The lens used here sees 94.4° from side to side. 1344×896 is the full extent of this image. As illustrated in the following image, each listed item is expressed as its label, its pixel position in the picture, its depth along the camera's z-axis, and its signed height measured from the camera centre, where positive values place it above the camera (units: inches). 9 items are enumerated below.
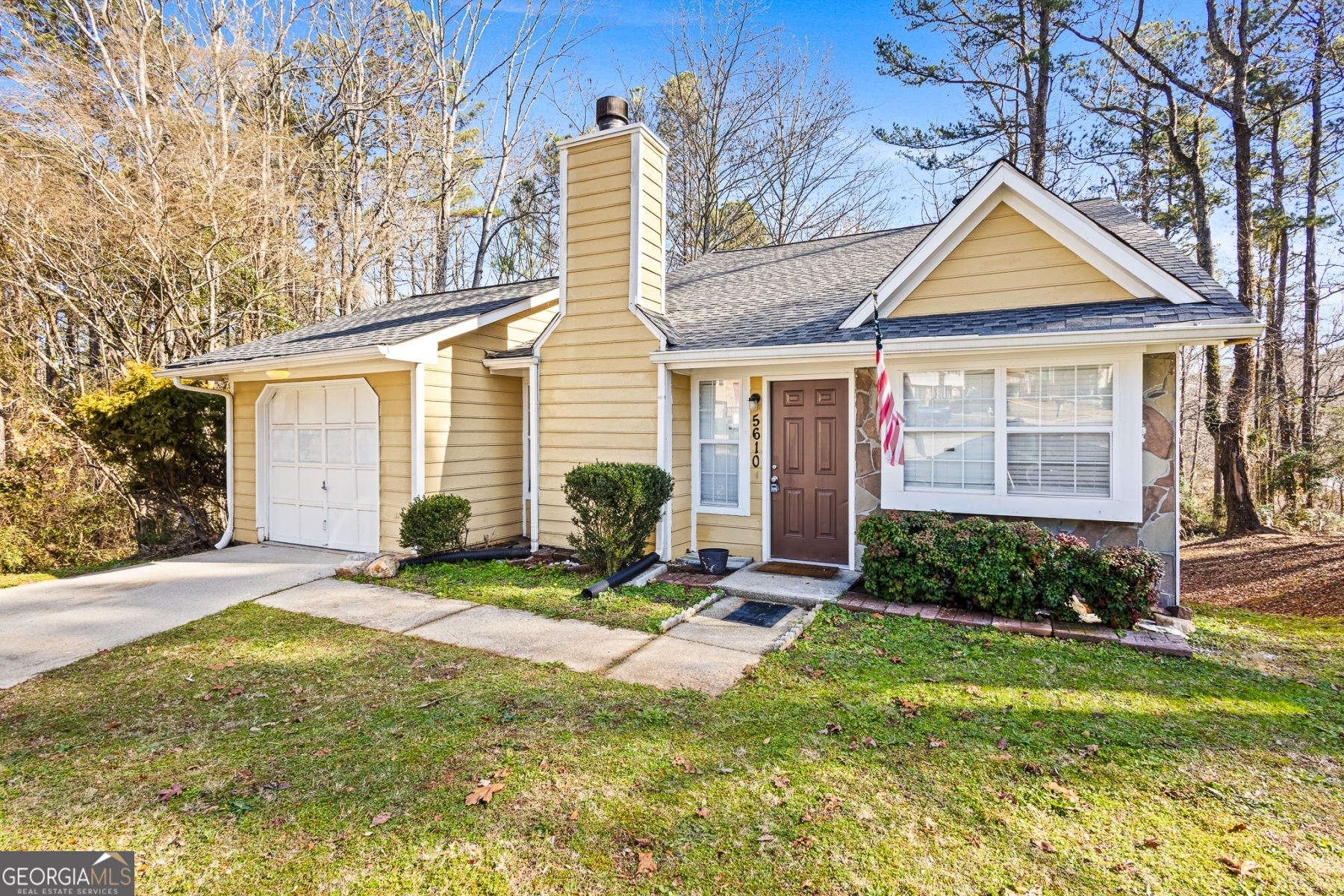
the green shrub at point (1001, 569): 199.8 -44.8
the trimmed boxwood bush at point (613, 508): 260.8 -29.8
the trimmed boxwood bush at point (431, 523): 288.4 -39.3
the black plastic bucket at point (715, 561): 273.9 -54.2
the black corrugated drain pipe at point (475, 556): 290.2 -55.8
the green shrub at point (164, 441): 350.3 -0.5
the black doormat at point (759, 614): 214.2 -63.3
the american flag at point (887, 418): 232.4 +7.0
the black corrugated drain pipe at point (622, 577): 237.0 -56.8
